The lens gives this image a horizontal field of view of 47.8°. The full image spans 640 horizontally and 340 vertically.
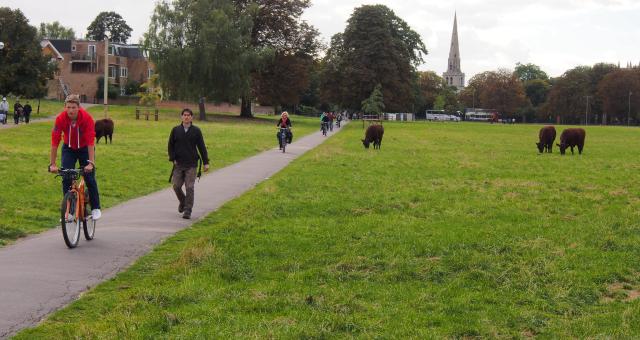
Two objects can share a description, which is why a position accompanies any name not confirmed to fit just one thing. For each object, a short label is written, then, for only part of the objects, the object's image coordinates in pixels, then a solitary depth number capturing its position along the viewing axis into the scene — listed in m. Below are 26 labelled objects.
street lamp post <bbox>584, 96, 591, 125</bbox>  129.12
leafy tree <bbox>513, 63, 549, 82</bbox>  179.88
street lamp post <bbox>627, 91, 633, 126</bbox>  126.62
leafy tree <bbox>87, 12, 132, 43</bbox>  142.75
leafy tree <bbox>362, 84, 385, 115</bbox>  73.56
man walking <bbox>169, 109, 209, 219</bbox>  11.80
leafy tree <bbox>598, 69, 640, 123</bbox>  123.69
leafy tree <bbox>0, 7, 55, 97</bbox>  56.88
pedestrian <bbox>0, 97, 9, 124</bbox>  44.71
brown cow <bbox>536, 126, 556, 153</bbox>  32.47
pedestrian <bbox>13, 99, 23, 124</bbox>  45.59
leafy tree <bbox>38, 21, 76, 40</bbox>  148.25
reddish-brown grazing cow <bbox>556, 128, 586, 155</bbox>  31.92
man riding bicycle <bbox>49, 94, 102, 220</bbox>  8.84
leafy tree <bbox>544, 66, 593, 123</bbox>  130.62
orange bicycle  8.56
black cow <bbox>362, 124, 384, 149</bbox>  32.34
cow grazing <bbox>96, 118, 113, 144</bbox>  31.11
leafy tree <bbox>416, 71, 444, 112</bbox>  149.62
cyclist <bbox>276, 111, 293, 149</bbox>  27.90
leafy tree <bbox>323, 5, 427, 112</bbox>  80.62
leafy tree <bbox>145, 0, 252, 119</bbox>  62.47
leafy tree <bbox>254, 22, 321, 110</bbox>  72.50
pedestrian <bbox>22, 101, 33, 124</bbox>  46.75
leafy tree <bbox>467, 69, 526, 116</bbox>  142.75
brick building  105.94
